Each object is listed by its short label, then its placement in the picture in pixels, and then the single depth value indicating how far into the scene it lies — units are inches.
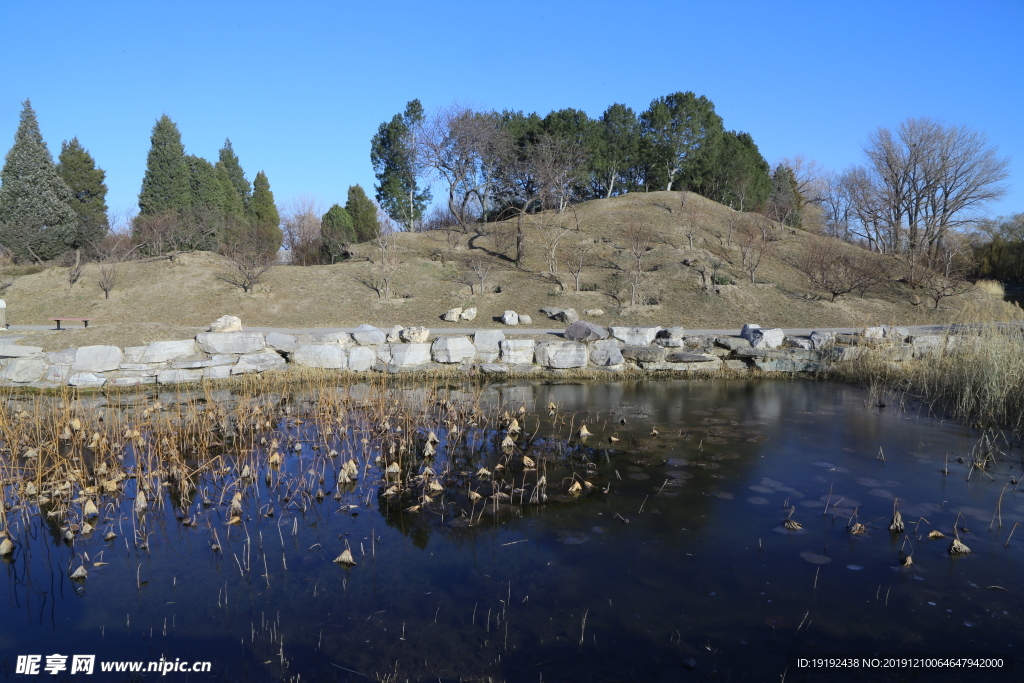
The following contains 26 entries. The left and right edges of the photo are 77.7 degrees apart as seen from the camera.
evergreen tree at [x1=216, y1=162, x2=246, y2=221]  1173.1
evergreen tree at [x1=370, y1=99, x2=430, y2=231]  1439.5
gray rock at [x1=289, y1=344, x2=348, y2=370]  421.4
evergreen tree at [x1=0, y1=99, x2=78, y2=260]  954.7
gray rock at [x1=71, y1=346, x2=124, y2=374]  373.1
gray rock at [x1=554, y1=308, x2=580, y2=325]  617.9
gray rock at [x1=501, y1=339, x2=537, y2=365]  442.3
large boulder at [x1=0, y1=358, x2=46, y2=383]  366.0
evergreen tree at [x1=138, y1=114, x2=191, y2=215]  1055.0
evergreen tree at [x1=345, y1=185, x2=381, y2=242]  1286.9
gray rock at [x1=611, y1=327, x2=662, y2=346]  466.9
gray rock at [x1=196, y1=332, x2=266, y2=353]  401.7
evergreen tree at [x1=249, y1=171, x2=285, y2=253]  1233.3
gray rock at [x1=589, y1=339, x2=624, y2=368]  448.8
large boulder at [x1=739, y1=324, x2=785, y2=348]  473.4
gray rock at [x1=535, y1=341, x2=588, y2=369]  444.1
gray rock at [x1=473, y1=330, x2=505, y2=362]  442.9
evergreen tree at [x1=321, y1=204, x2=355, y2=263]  1099.3
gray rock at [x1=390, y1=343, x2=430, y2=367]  430.6
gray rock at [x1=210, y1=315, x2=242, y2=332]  433.4
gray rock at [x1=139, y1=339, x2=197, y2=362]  388.5
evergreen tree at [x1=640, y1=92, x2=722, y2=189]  1393.9
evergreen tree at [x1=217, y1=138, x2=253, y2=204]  1379.2
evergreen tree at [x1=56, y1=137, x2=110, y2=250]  1051.9
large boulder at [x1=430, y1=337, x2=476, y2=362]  434.9
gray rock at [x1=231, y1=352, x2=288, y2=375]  403.2
